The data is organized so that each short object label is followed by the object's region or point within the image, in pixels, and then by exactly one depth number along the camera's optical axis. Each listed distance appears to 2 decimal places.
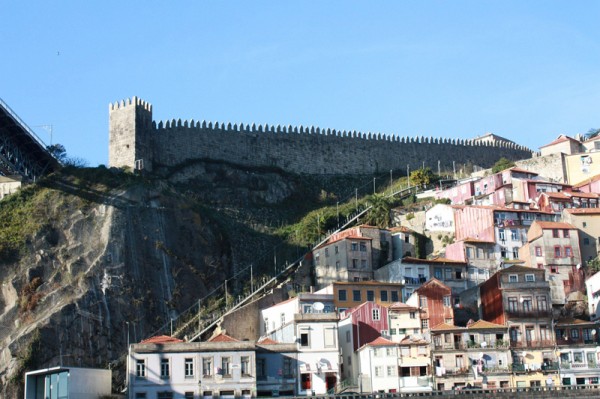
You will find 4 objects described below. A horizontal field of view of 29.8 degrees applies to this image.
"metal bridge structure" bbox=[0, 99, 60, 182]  84.88
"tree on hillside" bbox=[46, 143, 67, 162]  93.82
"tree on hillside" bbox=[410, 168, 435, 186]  108.16
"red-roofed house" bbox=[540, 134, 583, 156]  113.50
